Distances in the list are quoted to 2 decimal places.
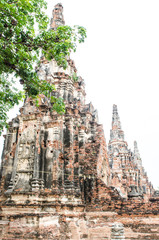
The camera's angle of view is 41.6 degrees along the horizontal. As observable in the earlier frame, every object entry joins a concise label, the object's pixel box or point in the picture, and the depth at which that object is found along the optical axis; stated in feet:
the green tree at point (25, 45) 18.66
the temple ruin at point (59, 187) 24.22
